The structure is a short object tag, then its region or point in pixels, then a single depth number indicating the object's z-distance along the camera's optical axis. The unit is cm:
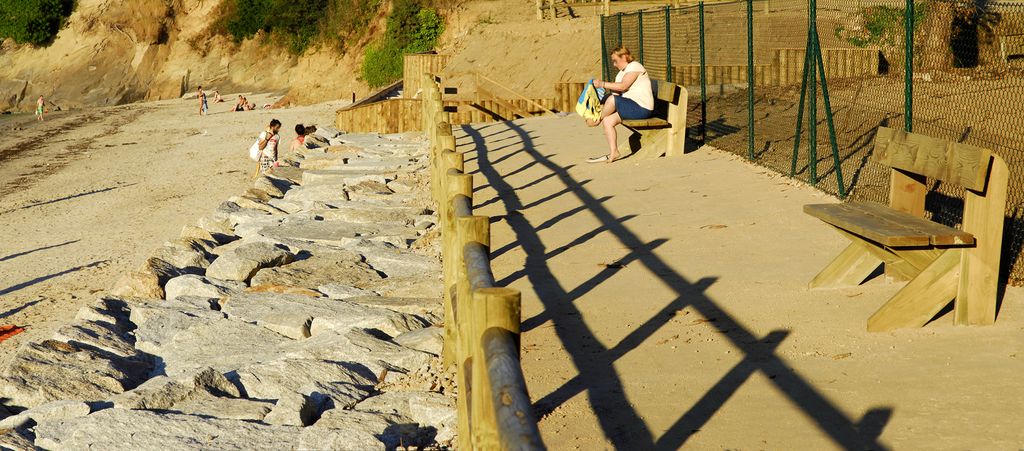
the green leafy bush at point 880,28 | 1811
